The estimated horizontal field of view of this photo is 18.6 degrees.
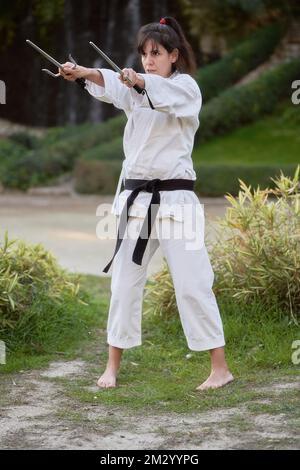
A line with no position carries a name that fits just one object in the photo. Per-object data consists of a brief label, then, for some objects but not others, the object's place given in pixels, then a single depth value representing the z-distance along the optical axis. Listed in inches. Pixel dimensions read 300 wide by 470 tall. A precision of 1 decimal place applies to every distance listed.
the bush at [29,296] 182.1
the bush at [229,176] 483.5
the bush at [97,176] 495.2
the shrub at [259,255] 183.0
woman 151.5
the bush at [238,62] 580.7
